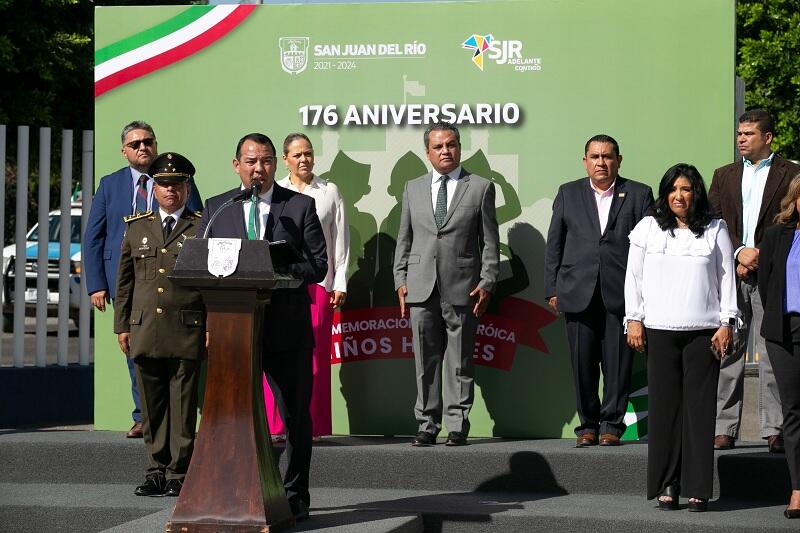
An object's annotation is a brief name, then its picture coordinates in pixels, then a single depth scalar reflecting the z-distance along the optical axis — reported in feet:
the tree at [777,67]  81.15
